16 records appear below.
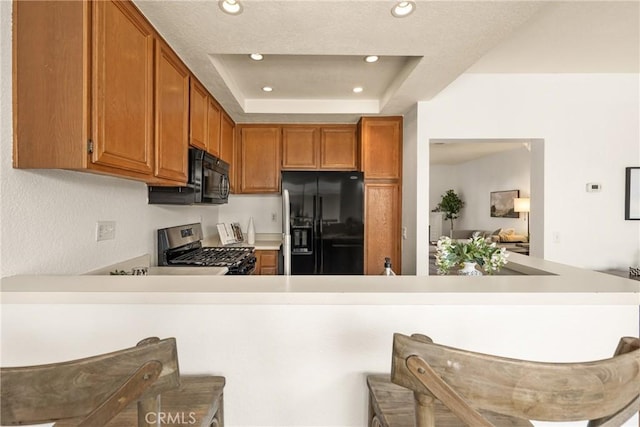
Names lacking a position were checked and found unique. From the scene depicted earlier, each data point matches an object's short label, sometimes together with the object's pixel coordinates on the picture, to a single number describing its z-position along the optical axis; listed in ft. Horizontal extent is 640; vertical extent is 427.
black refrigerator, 11.35
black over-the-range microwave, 7.53
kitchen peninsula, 3.38
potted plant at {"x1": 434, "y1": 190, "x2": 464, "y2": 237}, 26.55
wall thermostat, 9.54
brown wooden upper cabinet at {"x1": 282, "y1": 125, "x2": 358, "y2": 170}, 12.51
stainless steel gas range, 7.76
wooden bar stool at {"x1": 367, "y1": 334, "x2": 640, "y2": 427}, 1.75
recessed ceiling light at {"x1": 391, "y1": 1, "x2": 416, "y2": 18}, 4.97
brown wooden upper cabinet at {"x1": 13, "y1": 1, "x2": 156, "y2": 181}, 3.85
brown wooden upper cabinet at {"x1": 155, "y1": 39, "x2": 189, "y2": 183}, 5.82
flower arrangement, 5.06
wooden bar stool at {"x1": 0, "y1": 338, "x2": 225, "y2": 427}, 1.68
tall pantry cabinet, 11.55
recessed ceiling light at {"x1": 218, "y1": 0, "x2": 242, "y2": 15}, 4.96
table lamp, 19.04
